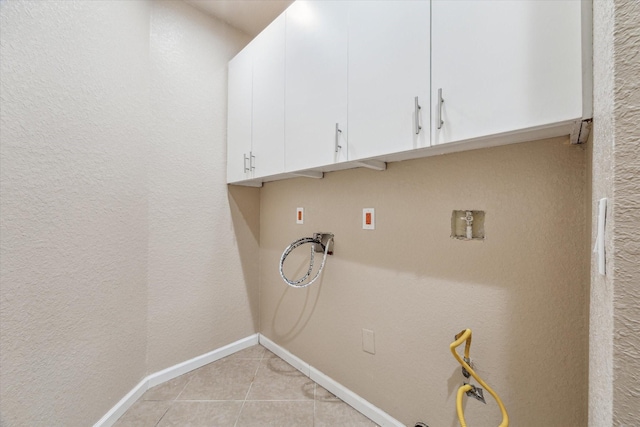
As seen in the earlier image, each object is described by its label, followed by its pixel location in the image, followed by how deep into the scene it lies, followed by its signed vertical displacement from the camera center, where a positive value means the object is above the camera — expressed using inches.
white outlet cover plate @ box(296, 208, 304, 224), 71.2 -0.6
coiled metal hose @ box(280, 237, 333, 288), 62.8 -8.7
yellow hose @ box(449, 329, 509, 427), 34.3 -23.5
